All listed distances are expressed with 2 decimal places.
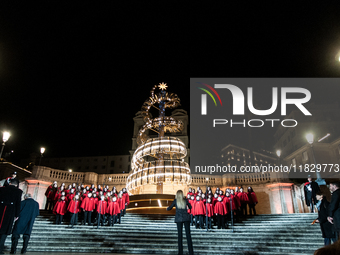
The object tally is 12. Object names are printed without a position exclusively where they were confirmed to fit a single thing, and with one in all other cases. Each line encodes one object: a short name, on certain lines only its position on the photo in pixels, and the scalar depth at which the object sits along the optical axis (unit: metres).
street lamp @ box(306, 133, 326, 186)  12.53
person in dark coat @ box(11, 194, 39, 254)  6.98
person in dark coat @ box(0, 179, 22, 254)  5.85
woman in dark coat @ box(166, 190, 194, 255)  6.43
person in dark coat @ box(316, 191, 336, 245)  6.64
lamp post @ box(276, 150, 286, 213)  19.69
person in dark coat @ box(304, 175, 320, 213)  11.29
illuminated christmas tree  18.34
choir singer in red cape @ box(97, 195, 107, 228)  11.23
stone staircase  8.09
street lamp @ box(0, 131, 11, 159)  12.05
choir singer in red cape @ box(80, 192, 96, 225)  11.39
